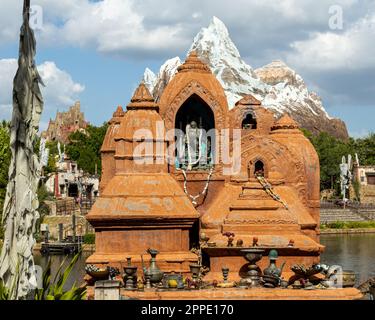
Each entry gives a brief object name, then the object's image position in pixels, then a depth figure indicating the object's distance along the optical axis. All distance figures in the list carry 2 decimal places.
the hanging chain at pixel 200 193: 20.31
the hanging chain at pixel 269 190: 17.83
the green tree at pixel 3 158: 39.20
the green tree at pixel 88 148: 71.44
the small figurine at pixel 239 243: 16.76
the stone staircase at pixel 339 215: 55.02
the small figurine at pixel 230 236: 16.83
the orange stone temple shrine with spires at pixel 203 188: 17.25
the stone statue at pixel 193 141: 21.36
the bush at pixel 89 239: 42.67
